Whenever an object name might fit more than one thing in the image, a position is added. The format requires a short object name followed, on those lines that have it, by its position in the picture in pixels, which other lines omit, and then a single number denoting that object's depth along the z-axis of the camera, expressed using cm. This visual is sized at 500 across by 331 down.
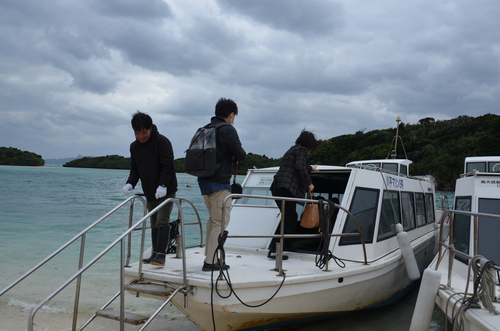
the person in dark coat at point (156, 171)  493
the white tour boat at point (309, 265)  436
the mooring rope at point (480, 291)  394
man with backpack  452
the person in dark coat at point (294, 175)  565
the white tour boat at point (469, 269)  398
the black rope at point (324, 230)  509
